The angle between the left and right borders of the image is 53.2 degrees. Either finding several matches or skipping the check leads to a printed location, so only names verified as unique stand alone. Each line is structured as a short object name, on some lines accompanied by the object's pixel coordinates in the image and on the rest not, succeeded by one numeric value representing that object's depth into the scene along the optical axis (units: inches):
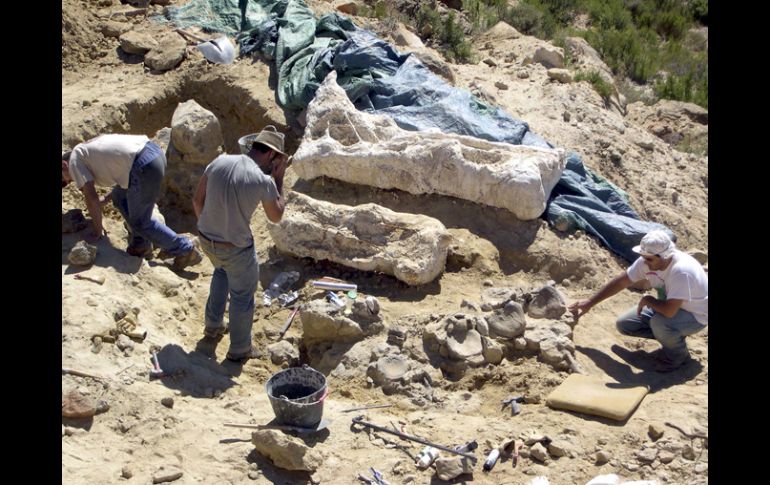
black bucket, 180.5
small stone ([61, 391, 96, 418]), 173.3
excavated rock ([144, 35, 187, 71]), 361.1
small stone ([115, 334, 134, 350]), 204.1
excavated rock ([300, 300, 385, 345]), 228.1
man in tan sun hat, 200.4
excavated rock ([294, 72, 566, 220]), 271.0
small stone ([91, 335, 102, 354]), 197.6
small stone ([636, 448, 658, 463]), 175.0
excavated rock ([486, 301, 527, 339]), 221.1
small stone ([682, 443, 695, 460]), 175.9
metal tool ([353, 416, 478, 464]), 173.0
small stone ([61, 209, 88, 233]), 251.4
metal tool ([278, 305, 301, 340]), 241.3
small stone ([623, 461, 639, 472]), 173.2
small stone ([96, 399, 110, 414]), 179.0
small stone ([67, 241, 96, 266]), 232.1
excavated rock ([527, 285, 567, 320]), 234.2
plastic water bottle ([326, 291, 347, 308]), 236.2
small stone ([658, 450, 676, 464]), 174.9
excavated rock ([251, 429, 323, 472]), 165.5
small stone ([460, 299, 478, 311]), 231.1
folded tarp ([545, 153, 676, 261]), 279.3
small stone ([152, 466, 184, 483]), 160.2
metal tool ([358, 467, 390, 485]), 167.5
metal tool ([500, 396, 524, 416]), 198.4
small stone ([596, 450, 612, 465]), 173.9
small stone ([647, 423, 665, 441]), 181.6
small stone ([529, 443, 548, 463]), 174.2
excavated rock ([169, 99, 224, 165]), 310.2
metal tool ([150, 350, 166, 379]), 200.4
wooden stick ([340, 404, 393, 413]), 196.7
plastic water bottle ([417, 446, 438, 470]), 172.6
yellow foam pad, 190.5
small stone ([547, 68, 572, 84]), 400.6
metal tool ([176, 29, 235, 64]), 360.8
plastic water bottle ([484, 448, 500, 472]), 172.9
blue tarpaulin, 284.7
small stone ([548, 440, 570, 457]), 176.2
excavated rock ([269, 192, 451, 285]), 248.4
